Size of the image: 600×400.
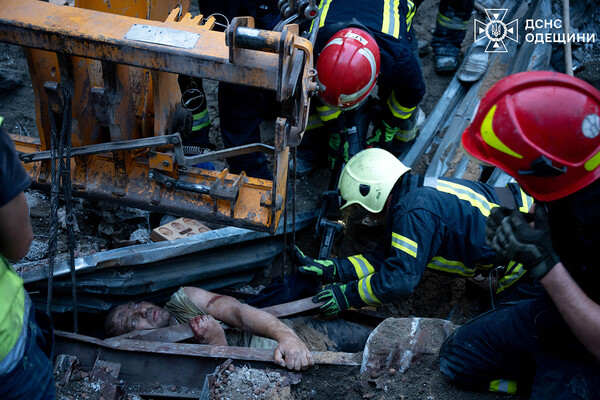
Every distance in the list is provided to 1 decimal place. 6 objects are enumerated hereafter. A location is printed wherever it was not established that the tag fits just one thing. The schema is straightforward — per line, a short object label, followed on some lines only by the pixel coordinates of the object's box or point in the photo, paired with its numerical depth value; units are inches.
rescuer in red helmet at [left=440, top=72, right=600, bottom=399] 68.7
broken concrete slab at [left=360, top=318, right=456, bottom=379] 103.0
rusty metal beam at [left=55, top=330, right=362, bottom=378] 104.3
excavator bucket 85.6
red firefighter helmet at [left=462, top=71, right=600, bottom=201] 69.1
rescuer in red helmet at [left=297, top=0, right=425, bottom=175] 147.8
